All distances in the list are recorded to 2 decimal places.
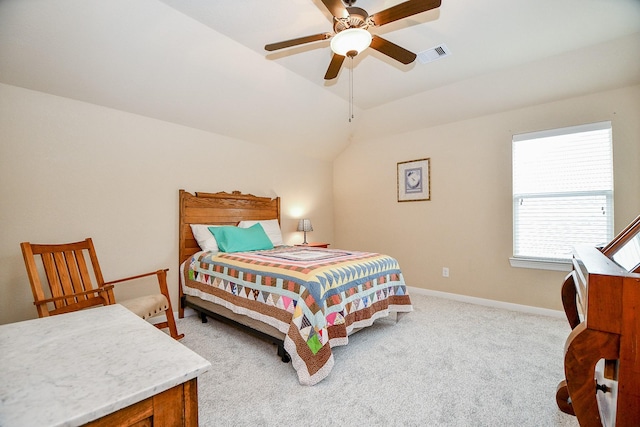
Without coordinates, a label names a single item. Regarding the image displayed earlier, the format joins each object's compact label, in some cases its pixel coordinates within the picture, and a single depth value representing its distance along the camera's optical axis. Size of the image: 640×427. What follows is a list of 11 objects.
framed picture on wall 4.12
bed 1.99
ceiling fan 1.67
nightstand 4.25
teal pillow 3.21
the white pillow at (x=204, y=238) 3.26
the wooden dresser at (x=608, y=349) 0.67
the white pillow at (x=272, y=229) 3.87
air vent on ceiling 2.73
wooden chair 1.96
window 2.90
